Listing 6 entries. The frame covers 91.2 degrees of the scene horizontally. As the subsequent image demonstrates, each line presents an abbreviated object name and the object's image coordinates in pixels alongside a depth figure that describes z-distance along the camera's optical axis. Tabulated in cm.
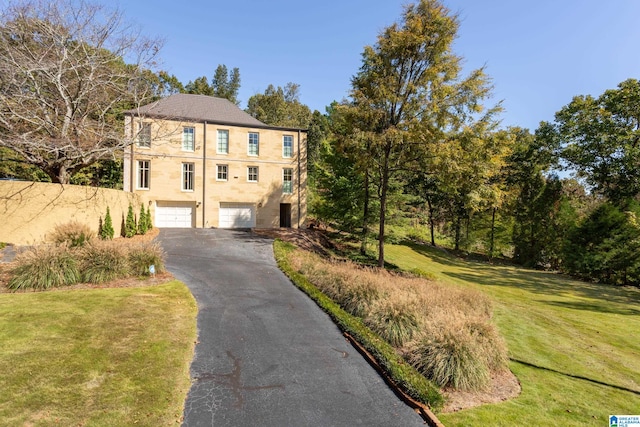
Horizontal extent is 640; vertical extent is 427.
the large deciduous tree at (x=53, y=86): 1483
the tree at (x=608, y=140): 2570
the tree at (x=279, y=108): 5184
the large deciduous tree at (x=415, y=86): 1622
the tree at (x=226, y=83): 6162
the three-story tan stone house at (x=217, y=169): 2511
